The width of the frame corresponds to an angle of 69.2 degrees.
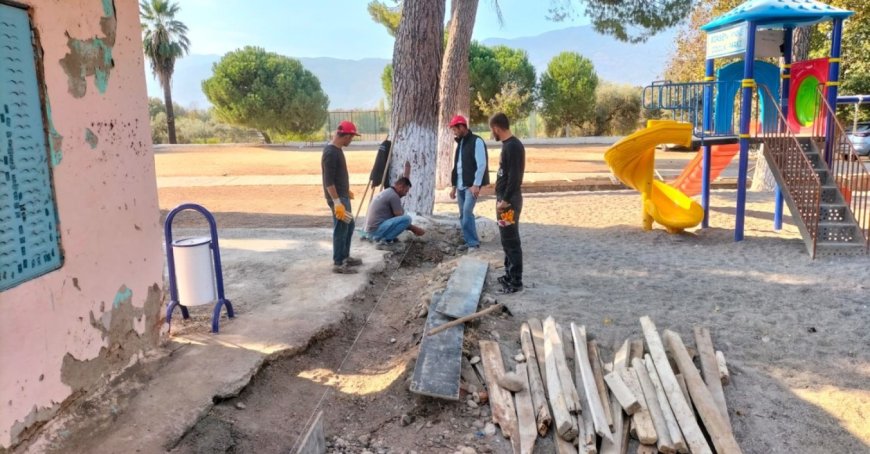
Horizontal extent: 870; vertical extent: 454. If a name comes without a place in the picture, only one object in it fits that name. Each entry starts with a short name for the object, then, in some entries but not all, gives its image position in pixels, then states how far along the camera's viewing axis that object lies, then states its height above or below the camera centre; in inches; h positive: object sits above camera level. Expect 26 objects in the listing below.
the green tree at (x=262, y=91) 1386.6 +114.1
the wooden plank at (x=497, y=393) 159.5 -68.1
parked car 857.5 -17.3
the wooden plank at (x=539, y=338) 182.6 -63.5
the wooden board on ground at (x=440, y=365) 166.9 -63.4
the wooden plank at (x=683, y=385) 167.6 -68.1
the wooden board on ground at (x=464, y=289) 215.3 -56.4
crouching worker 330.6 -40.9
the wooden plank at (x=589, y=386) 150.9 -65.9
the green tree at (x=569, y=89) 1414.9 +104.1
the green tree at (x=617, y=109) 1453.0 +56.7
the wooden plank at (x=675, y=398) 147.6 -67.8
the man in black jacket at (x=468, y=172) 319.9 -18.0
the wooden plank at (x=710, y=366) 166.6 -67.2
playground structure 333.7 +0.2
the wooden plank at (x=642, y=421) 150.3 -70.4
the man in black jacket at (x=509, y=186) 239.1 -18.9
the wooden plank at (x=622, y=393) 158.4 -66.3
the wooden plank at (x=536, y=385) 156.3 -67.4
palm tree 1525.6 +251.2
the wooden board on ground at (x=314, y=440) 134.6 -65.2
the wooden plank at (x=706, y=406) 147.9 -69.1
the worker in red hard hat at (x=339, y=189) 267.3 -20.6
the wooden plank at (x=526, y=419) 149.6 -70.4
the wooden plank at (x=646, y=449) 149.6 -74.5
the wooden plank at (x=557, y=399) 151.1 -66.8
